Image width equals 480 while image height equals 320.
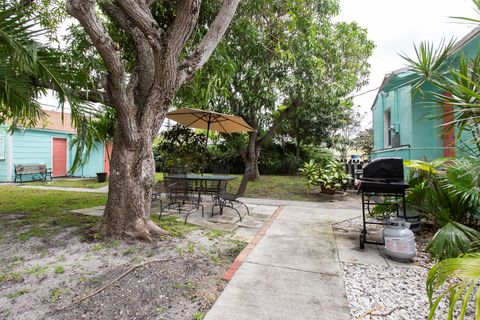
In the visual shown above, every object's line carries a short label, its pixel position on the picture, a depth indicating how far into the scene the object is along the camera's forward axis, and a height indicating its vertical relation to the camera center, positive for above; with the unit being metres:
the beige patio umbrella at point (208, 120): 6.25 +1.27
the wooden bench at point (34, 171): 12.00 -0.37
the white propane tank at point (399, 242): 3.19 -1.05
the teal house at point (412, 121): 5.08 +1.29
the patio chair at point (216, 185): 6.09 -0.61
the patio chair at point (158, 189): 6.22 -0.67
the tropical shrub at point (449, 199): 2.73 -0.55
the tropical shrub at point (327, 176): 8.45 -0.43
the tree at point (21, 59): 2.03 +1.00
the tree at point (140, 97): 3.55 +1.07
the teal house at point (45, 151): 12.02 +0.69
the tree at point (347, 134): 16.38 +2.39
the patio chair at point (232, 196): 5.21 -0.71
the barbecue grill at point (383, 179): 3.56 -0.24
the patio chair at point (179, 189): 5.45 -0.59
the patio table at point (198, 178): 5.43 -0.34
